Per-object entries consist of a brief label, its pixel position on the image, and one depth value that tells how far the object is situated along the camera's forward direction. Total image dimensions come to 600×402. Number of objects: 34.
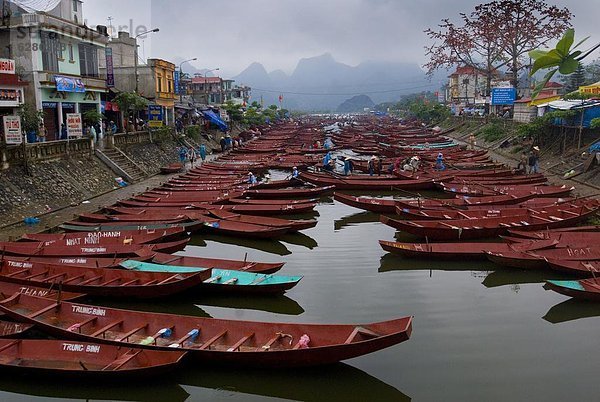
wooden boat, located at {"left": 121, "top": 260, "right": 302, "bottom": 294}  12.34
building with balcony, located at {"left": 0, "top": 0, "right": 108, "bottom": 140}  26.50
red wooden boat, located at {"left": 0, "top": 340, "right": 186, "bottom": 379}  8.42
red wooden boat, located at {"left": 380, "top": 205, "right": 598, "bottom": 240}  16.92
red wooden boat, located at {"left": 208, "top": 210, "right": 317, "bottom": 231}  18.17
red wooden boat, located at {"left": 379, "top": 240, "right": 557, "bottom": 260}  14.99
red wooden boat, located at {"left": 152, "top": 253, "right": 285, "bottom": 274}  13.38
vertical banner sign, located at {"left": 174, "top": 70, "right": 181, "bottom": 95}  46.89
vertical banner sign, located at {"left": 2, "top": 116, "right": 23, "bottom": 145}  20.02
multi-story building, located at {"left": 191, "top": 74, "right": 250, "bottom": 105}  77.62
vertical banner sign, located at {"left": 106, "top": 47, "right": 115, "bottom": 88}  32.38
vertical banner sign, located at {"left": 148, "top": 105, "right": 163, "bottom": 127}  37.84
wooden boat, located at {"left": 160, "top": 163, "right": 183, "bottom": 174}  32.88
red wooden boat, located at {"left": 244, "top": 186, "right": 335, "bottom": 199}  24.59
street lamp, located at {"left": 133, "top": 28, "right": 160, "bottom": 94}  38.75
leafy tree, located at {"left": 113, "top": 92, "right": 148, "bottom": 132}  32.41
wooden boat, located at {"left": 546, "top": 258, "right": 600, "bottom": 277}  13.12
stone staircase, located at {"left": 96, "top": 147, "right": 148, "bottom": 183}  27.86
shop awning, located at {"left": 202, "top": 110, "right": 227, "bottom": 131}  53.47
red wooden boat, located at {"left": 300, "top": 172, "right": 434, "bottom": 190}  27.66
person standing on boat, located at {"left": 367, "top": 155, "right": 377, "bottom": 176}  32.34
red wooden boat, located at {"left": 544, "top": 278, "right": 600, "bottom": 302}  11.70
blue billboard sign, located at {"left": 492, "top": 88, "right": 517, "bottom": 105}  45.81
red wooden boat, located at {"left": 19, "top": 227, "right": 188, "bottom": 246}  15.68
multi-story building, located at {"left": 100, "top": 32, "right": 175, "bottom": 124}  41.09
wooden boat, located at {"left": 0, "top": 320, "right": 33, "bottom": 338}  9.75
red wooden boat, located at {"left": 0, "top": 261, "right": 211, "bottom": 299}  11.91
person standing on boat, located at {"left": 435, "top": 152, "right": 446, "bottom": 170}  32.88
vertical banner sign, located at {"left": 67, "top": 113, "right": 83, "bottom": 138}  25.12
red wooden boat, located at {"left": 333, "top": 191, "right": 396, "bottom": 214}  21.25
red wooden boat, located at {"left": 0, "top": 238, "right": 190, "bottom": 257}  14.68
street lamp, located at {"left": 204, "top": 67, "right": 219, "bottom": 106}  82.38
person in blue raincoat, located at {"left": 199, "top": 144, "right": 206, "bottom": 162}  41.16
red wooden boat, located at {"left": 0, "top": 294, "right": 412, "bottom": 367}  8.67
